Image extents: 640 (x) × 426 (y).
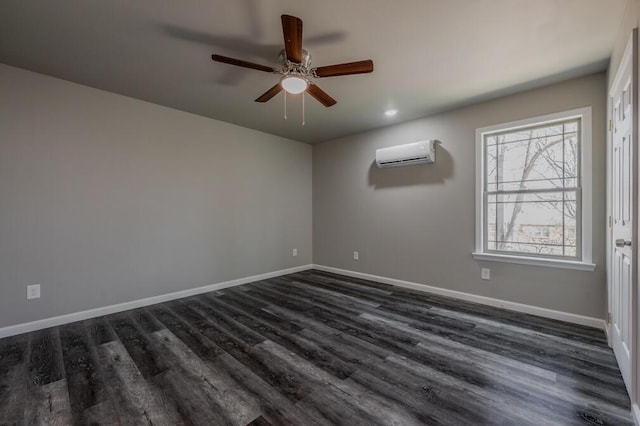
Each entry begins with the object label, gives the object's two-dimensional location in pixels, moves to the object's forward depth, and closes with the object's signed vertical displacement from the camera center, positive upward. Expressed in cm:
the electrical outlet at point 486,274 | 328 -72
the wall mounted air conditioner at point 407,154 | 365 +83
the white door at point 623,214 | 163 +0
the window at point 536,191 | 276 +25
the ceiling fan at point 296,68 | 171 +112
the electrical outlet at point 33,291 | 261 -73
